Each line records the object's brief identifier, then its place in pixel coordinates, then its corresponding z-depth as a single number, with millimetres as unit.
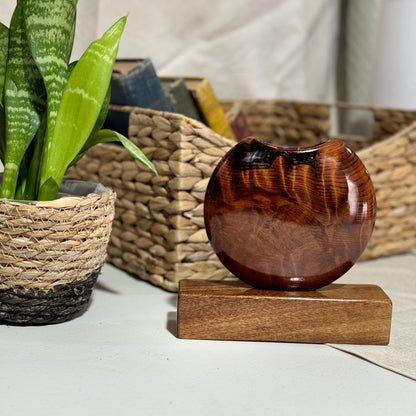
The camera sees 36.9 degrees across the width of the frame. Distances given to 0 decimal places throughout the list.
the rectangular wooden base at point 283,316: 633
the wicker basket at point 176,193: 758
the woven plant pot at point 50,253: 605
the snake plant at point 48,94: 594
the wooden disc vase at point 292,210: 625
